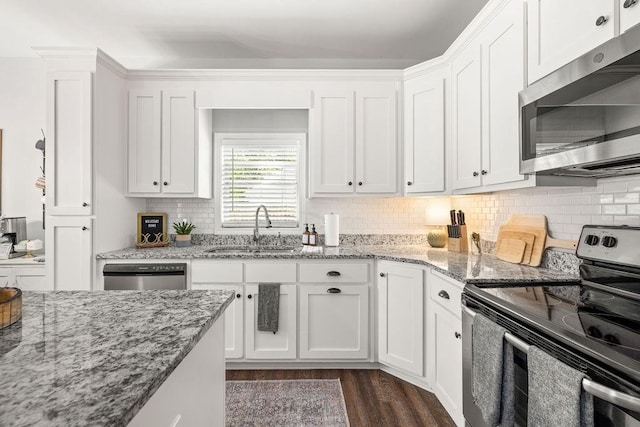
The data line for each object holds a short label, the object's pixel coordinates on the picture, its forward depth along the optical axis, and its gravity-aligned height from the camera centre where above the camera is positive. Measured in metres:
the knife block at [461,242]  2.77 -0.22
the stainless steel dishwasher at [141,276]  2.61 -0.47
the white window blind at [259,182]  3.37 +0.34
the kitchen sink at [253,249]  3.06 -0.31
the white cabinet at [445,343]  1.90 -0.78
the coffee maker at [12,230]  3.03 -0.13
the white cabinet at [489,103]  1.84 +0.71
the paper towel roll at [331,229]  3.12 -0.12
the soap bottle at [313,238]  3.13 -0.21
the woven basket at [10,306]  0.91 -0.25
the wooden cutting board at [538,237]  1.92 -0.13
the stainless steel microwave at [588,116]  1.11 +0.39
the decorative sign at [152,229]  3.13 -0.13
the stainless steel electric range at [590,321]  0.86 -0.36
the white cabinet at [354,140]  2.98 +0.67
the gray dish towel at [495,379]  1.26 -0.63
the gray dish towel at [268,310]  2.61 -0.73
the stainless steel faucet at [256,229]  3.17 -0.13
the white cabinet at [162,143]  2.98 +0.64
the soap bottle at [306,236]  3.13 -0.19
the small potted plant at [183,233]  3.14 -0.17
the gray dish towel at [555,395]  0.91 -0.51
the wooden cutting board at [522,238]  2.08 -0.14
